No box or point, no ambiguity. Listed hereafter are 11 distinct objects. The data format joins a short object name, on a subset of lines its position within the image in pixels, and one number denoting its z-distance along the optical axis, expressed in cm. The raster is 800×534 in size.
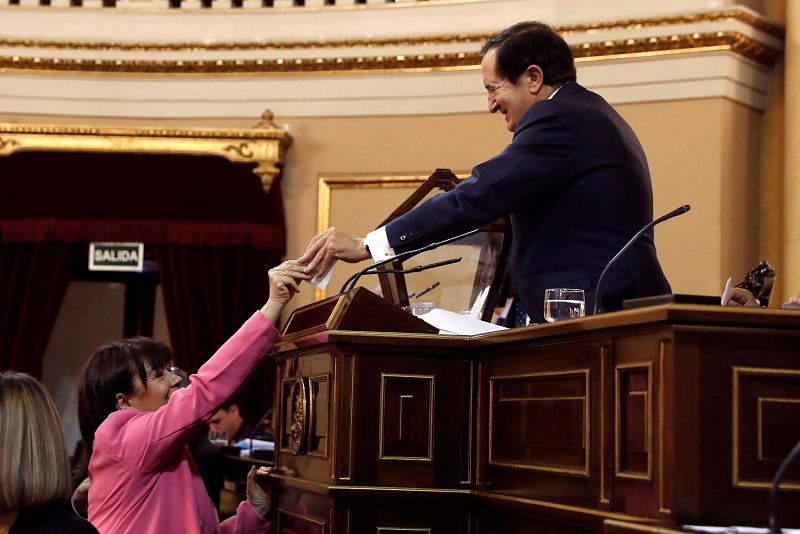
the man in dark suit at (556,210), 271
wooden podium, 182
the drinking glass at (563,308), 248
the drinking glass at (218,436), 627
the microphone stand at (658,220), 225
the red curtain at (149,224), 711
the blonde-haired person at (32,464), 197
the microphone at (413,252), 270
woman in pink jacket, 264
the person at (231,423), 680
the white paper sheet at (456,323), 266
